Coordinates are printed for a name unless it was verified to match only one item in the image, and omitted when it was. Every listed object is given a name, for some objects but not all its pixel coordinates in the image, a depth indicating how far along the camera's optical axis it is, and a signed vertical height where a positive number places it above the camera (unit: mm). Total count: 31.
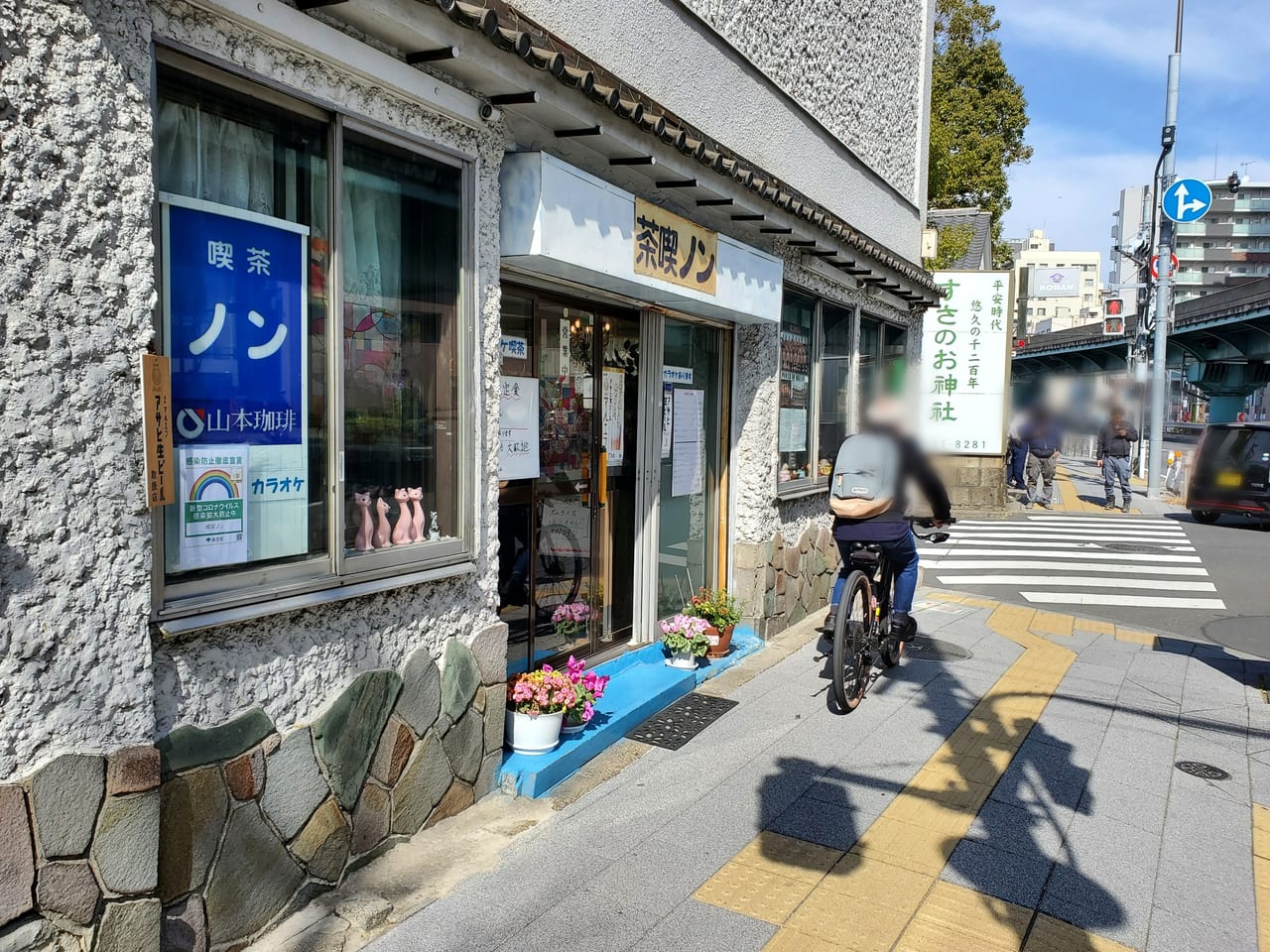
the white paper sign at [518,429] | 5242 -43
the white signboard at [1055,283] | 34906 +5860
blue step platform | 4656 -1808
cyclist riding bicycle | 5988 -412
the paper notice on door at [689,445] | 7207 -172
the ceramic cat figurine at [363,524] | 3957 -459
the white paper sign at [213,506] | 3152 -311
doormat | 5590 -1942
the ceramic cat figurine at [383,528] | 4078 -487
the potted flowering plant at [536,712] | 4809 -1551
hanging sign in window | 3121 +239
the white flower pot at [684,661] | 6676 -1759
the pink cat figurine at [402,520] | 4184 -462
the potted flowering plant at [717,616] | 6977 -1494
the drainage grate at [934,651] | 7821 -1995
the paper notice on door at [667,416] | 6996 +59
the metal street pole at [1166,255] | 21562 +4283
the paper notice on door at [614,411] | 6430 +91
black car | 17828 -861
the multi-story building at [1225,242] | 93250 +19755
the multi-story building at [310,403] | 2656 +73
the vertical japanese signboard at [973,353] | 18516 +1537
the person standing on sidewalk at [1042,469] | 21281 -990
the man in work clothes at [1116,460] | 20688 -717
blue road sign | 20516 +5259
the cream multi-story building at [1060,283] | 35875 +10019
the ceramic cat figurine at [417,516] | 4250 -447
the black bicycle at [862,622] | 5977 -1390
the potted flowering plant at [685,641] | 6605 -1586
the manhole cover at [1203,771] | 5309 -2036
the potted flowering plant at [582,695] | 5090 -1560
